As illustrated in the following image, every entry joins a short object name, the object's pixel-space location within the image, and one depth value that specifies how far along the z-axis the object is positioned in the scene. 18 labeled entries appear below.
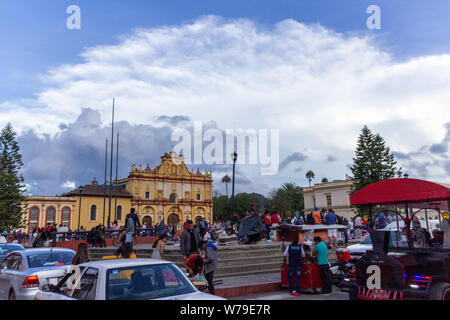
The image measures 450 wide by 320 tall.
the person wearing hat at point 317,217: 18.92
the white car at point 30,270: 8.10
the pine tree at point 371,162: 45.38
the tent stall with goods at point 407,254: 6.79
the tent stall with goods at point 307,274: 10.48
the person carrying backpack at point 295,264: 10.36
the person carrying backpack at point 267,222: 18.81
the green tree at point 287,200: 77.25
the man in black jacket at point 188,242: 10.97
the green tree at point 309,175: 93.38
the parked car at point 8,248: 17.31
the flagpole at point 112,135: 37.44
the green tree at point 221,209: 89.06
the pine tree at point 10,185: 42.97
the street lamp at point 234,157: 26.77
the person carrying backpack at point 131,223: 16.85
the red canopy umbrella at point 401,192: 7.44
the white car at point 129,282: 4.59
